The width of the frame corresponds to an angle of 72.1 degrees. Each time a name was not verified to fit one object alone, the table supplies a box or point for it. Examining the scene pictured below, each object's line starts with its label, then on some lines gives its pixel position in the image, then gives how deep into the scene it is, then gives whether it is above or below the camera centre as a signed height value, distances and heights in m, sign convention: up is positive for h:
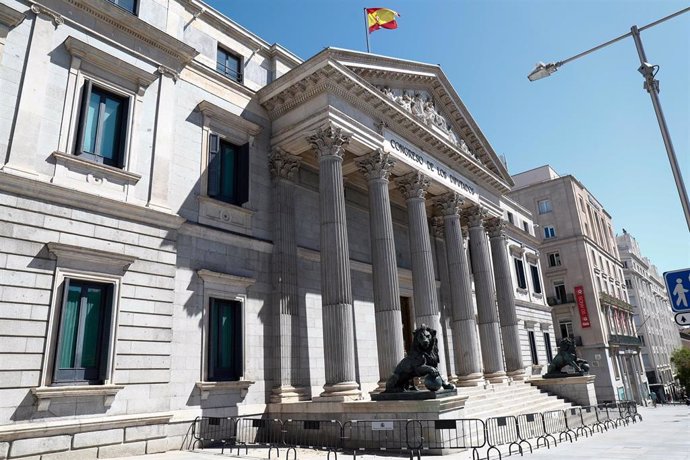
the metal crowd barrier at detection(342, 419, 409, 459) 13.88 -1.76
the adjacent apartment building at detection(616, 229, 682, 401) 71.44 +6.25
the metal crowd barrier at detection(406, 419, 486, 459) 13.44 -1.82
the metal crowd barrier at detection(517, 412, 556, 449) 15.96 -2.13
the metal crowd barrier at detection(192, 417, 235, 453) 14.47 -1.48
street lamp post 9.54 +5.90
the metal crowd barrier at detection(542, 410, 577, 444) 18.02 -2.20
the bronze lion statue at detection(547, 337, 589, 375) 26.20 +0.13
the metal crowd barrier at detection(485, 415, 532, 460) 14.69 -2.05
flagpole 23.34 +16.58
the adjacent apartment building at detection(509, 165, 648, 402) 48.88 +8.35
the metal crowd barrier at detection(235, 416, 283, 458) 15.49 -1.68
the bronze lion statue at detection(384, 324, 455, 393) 14.84 +0.25
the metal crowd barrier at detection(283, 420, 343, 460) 14.56 -1.76
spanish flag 23.20 +16.60
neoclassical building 12.23 +5.17
